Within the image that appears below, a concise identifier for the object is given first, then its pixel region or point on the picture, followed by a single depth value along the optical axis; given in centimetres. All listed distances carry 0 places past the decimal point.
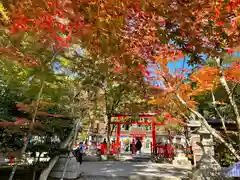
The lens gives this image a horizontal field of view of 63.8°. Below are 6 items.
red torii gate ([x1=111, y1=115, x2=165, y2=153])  1612
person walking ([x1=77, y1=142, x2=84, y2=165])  1019
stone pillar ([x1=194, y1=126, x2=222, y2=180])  706
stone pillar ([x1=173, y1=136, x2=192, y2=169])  1238
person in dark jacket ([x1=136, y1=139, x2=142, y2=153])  2020
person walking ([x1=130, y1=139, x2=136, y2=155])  2019
